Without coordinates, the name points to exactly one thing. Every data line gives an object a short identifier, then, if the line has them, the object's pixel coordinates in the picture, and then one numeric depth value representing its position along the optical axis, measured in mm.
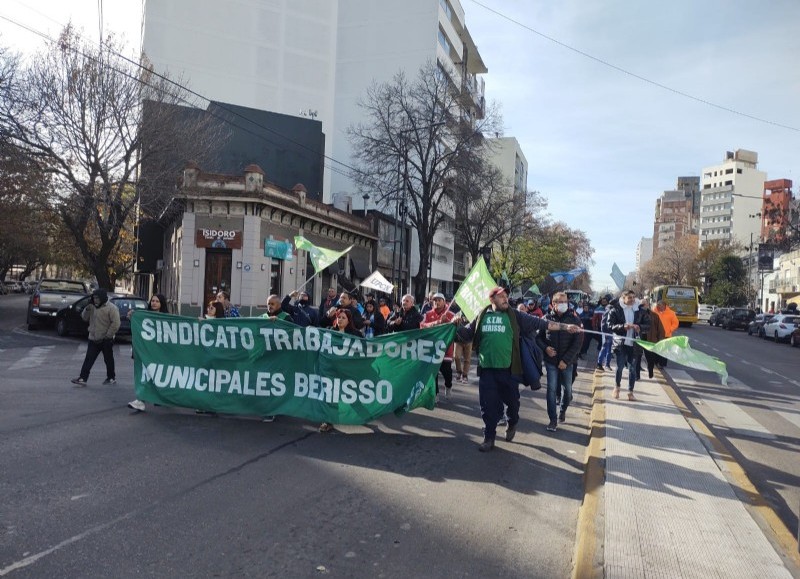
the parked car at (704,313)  68938
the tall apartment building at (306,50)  43281
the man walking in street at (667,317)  12805
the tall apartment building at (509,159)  83312
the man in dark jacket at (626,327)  10953
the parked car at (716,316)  54219
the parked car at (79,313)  19094
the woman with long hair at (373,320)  11709
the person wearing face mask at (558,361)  8547
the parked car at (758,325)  39188
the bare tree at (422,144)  31469
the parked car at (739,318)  48969
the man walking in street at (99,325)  10555
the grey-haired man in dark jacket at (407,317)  11359
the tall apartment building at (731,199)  120875
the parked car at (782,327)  33875
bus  46688
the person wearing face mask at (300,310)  10773
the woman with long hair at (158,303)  10271
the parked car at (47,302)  21844
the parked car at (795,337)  31906
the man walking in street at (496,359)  7266
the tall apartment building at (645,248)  177550
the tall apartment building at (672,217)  158500
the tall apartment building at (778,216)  35062
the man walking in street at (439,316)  11153
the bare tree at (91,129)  22922
